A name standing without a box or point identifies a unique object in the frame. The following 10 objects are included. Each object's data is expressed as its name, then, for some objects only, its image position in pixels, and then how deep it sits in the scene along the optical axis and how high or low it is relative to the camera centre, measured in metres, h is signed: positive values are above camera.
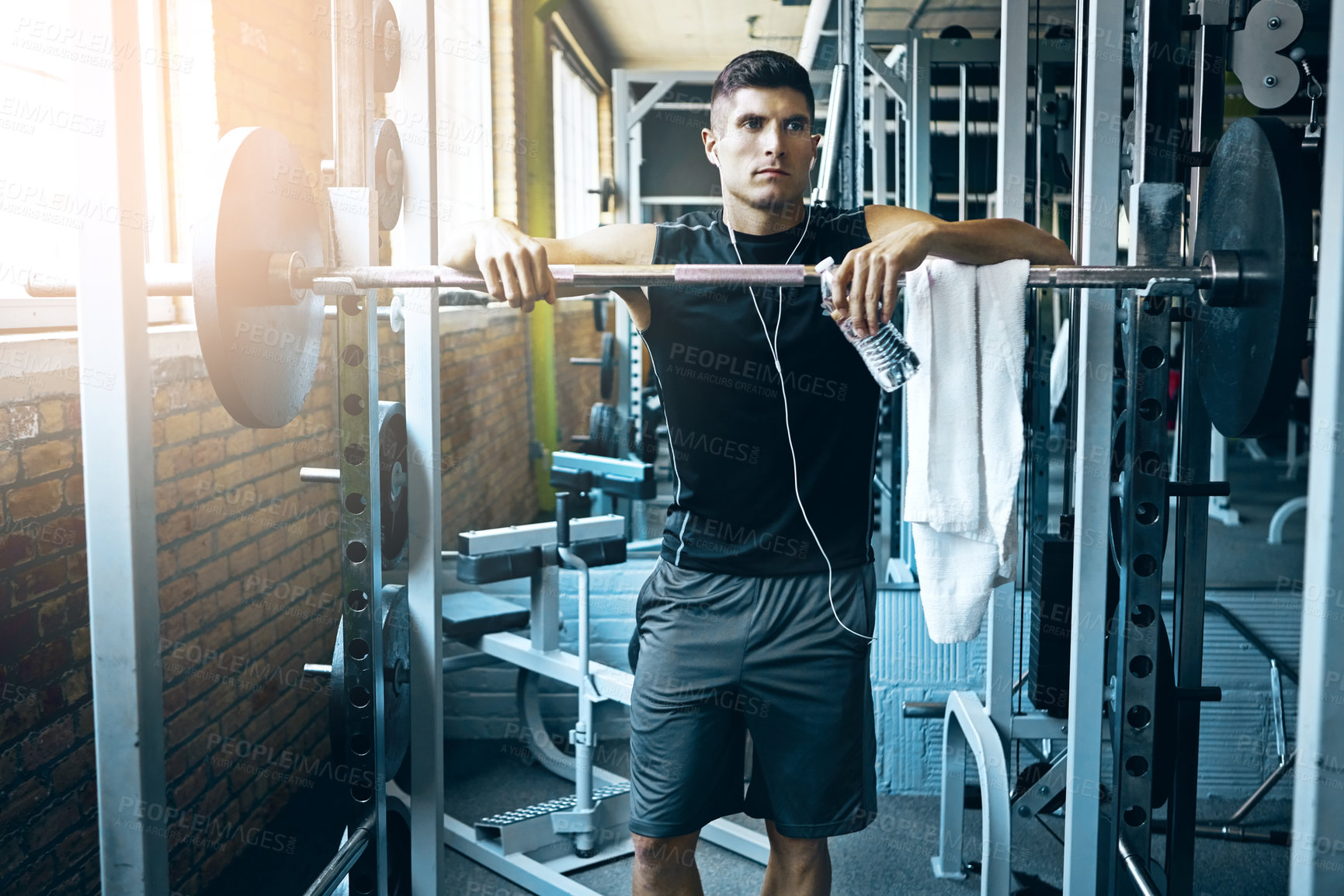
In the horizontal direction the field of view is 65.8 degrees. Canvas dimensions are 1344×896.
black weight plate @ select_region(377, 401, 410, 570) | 1.70 -0.22
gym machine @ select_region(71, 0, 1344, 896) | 1.17 -0.02
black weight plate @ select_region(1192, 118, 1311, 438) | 1.16 +0.09
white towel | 1.35 -0.08
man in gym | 1.56 -0.31
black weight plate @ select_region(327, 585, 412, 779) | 1.64 -0.55
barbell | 1.18 +0.09
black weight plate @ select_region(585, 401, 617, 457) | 3.81 -0.31
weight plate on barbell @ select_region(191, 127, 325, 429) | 1.26 +0.10
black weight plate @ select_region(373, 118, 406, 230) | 1.64 +0.28
